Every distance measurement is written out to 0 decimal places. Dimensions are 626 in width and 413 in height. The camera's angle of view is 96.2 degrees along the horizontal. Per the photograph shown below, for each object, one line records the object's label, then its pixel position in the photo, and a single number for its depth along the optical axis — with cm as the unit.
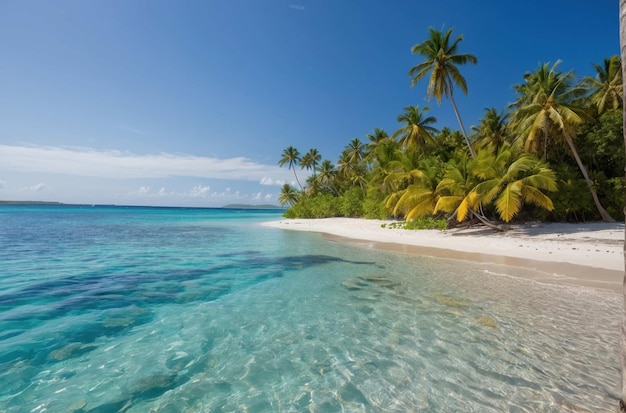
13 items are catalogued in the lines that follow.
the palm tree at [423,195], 1853
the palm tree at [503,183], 1399
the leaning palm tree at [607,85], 1912
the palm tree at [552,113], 1657
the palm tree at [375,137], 3802
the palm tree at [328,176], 4912
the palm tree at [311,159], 5239
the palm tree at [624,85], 164
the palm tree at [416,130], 2787
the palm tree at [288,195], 5804
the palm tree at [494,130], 2553
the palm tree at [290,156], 5462
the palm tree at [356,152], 4431
